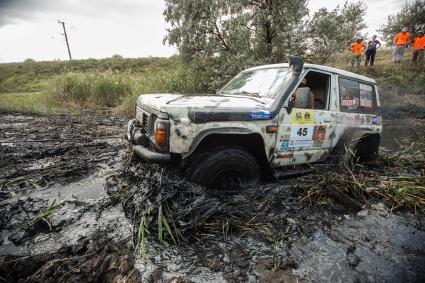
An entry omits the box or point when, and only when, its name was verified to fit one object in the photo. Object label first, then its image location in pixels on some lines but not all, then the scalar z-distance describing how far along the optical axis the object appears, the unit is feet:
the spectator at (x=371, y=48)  49.44
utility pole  121.83
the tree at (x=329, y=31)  31.40
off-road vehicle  9.13
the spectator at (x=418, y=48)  49.69
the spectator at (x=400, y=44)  49.63
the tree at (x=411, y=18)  63.77
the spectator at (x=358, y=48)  47.28
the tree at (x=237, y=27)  31.04
